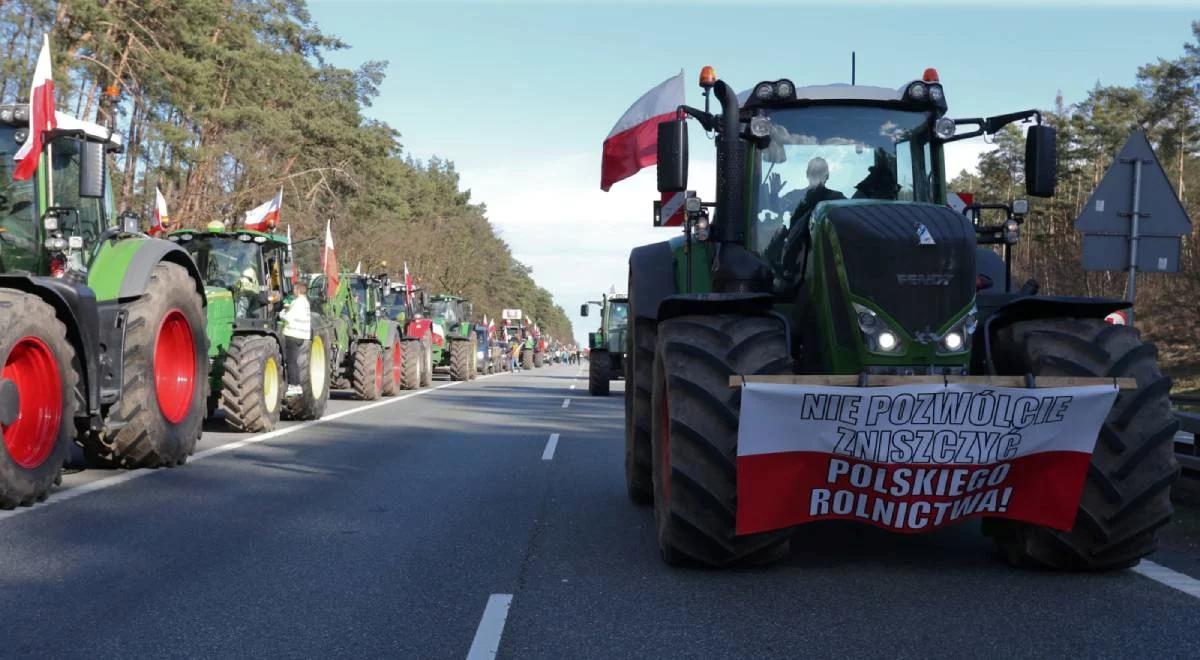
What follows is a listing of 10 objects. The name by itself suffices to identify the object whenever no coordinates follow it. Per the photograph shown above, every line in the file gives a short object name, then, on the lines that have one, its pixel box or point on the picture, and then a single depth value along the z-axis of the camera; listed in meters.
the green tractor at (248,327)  14.50
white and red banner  6.03
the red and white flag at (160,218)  14.64
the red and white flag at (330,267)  21.77
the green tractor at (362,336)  22.31
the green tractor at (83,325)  8.77
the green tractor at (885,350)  6.22
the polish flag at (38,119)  9.48
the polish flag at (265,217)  19.25
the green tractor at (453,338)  35.75
